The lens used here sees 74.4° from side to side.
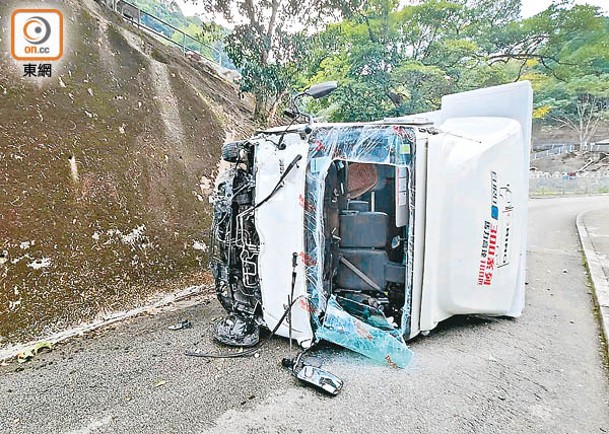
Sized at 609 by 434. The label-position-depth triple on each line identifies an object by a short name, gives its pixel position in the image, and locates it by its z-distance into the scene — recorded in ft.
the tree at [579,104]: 81.35
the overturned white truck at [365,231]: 8.07
